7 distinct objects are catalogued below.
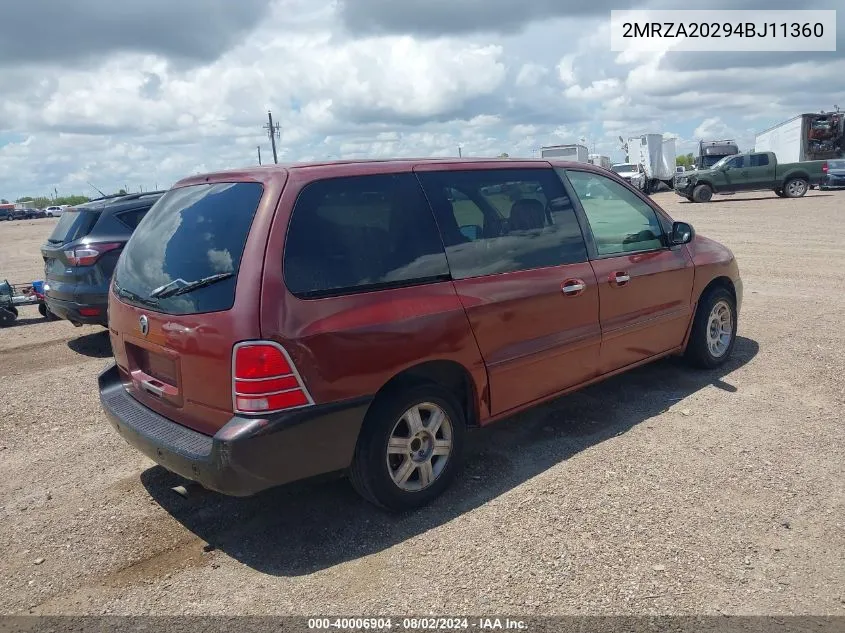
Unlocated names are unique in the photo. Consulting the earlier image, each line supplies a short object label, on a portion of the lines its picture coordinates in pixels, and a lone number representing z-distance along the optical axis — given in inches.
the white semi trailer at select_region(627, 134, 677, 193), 1472.7
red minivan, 120.8
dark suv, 274.8
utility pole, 1873.8
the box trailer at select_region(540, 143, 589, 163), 1341.0
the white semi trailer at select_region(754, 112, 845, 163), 1311.5
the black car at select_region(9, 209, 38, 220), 2632.9
